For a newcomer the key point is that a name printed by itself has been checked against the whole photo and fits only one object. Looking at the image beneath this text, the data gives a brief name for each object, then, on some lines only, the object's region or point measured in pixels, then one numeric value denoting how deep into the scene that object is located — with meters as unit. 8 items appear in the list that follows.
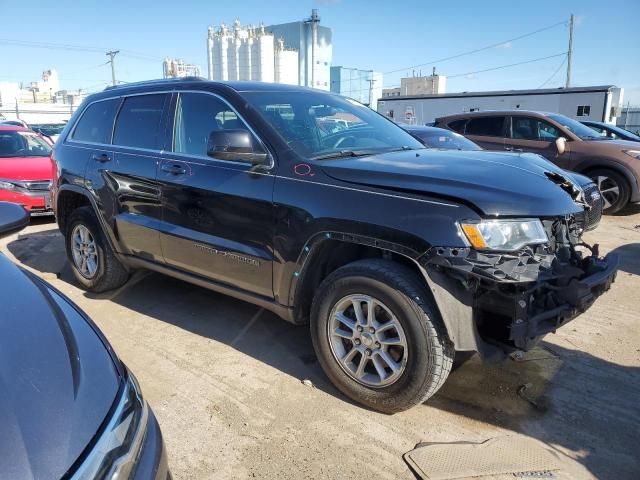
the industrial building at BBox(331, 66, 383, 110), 66.69
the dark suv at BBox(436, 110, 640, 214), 8.47
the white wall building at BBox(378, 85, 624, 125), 18.78
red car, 8.05
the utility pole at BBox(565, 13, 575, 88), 40.25
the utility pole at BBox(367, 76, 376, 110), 60.29
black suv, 2.56
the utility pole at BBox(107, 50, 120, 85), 56.66
